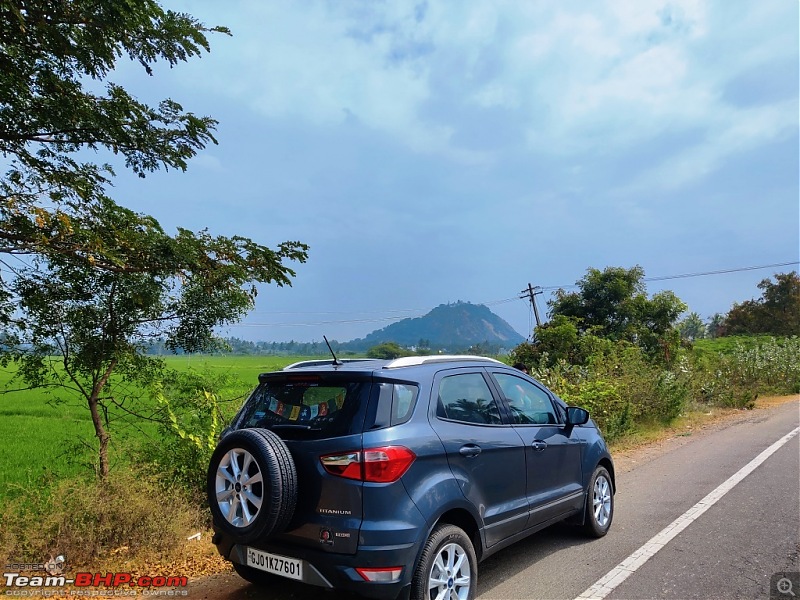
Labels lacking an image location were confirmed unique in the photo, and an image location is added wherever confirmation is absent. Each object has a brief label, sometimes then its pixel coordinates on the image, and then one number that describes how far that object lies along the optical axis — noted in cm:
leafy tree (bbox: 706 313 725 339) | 8031
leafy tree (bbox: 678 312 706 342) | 6639
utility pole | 3195
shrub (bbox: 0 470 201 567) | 427
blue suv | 310
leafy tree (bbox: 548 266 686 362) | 2114
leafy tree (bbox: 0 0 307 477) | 448
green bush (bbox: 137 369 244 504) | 545
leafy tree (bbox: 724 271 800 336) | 4731
